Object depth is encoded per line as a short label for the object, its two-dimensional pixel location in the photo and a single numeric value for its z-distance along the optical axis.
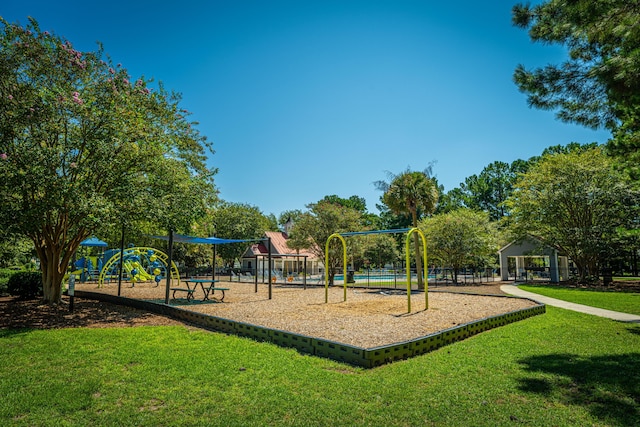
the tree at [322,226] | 26.08
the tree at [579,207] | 22.45
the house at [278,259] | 45.75
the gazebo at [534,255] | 25.62
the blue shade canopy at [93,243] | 22.12
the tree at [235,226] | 44.81
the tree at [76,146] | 8.91
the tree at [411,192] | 20.23
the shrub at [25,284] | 13.59
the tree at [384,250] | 49.60
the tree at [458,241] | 27.96
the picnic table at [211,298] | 13.02
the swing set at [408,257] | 9.98
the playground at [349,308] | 7.52
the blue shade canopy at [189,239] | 13.75
